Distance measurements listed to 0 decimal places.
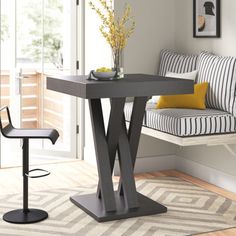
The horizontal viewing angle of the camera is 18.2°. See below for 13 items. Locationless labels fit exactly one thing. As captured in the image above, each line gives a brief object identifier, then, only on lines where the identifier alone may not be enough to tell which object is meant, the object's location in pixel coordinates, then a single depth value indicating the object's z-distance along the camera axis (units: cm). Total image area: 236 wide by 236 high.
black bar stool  495
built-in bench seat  559
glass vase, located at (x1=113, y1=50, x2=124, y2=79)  519
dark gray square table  491
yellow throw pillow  605
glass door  719
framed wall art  631
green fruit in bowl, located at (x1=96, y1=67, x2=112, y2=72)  516
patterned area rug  481
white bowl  507
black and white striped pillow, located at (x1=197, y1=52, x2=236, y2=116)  588
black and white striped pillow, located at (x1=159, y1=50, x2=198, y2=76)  659
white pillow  638
